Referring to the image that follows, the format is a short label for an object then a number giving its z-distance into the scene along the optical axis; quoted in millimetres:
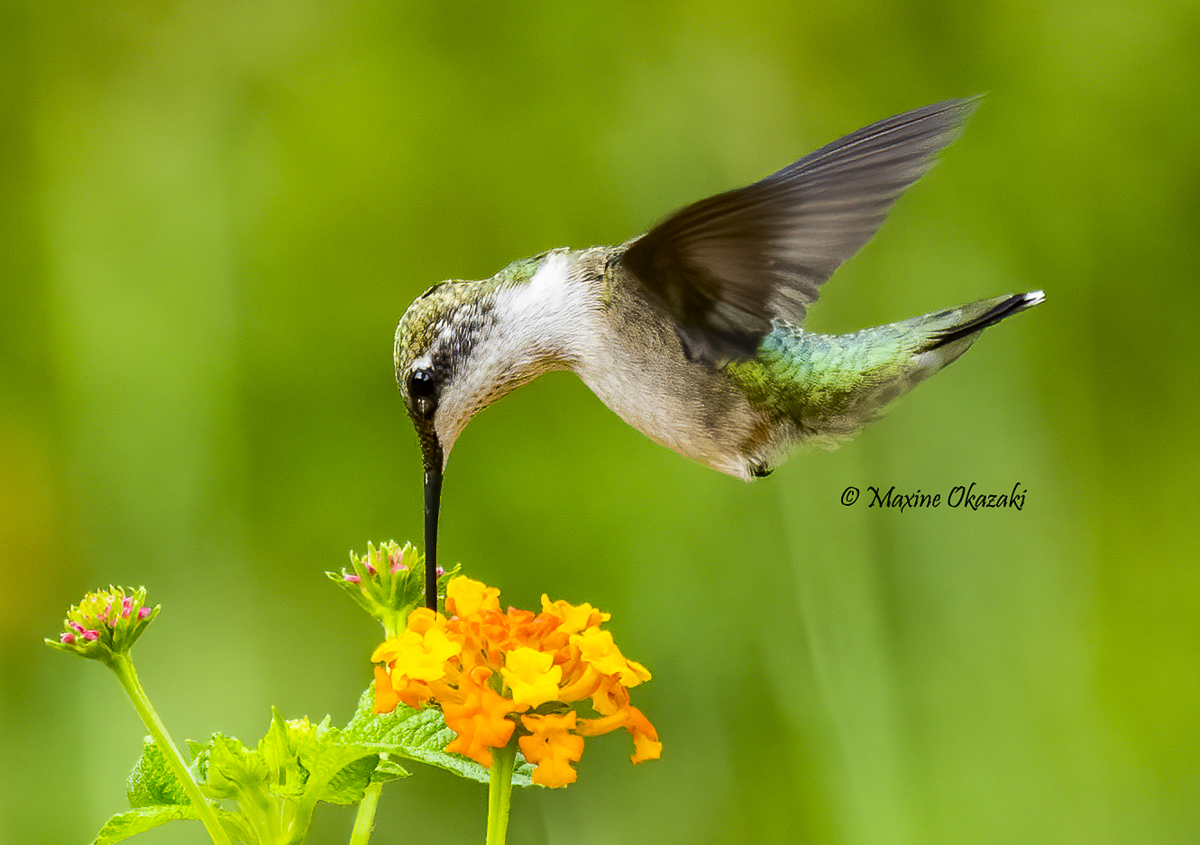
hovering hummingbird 2112
